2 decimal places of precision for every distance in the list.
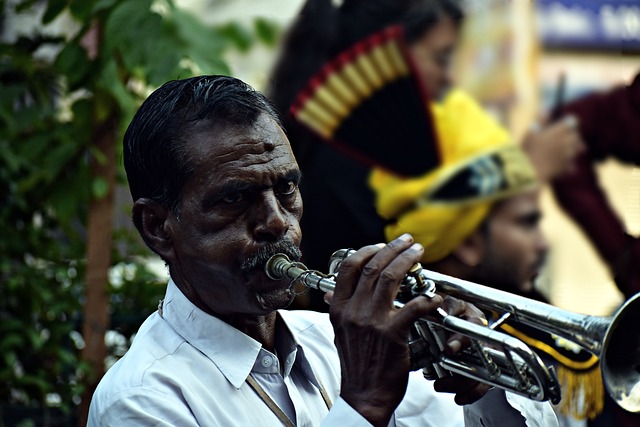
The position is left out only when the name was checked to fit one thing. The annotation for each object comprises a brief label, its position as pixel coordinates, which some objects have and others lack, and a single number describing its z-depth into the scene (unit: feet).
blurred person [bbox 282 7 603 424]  30.40
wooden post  29.84
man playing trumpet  13.74
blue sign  30.19
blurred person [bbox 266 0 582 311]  30.68
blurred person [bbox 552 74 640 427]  29.99
